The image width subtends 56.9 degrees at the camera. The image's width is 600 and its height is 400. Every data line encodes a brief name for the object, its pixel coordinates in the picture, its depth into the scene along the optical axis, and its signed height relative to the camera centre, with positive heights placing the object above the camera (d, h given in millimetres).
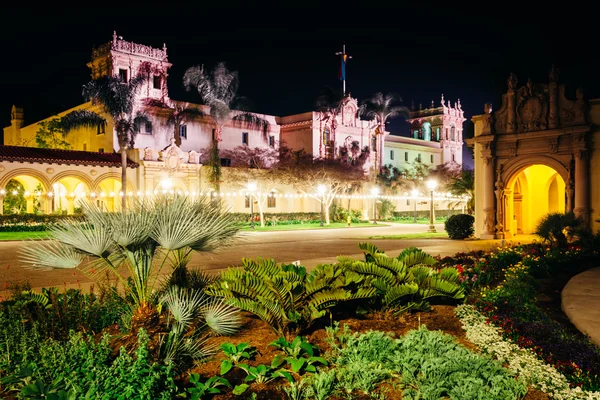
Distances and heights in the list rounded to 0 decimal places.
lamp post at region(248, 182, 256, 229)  38709 +1602
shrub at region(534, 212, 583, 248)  15145 -567
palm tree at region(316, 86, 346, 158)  53844 +10504
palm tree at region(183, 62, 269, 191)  41906 +9456
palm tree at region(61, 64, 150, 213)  36125 +6875
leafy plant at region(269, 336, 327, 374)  4695 -1290
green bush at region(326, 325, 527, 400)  4109 -1286
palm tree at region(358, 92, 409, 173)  56562 +10502
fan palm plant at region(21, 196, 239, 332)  5035 -256
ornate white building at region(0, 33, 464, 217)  36031 +6088
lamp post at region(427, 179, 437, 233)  30614 +1280
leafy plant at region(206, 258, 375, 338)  5477 -853
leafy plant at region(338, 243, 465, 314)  6094 -837
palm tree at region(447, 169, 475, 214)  29444 +1220
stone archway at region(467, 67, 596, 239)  21688 +2462
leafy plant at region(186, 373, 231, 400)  4188 -1361
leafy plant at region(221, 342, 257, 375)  4871 -1262
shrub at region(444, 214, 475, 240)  24938 -805
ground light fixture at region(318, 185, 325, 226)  44844 +1598
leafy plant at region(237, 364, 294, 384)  4527 -1350
